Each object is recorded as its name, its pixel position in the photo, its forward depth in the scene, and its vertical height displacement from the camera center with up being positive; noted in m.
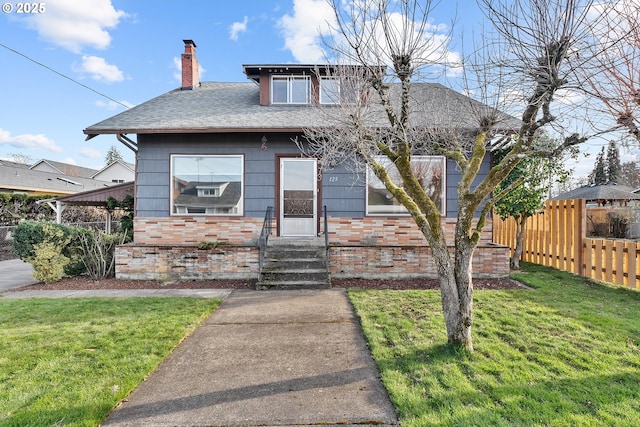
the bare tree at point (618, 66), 3.24 +1.66
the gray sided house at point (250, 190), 8.06 +0.77
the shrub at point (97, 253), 7.56 -0.86
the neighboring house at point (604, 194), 14.84 +1.34
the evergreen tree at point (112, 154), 68.88 +14.25
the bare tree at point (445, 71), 3.28 +1.60
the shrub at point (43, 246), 7.15 -0.64
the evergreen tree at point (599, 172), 31.37 +5.05
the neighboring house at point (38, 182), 19.48 +2.63
